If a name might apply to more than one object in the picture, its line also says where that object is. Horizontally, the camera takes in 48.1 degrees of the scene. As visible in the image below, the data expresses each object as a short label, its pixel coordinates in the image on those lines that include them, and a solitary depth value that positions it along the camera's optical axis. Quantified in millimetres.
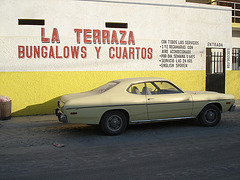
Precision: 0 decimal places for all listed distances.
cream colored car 6137
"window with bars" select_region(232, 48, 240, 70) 14031
